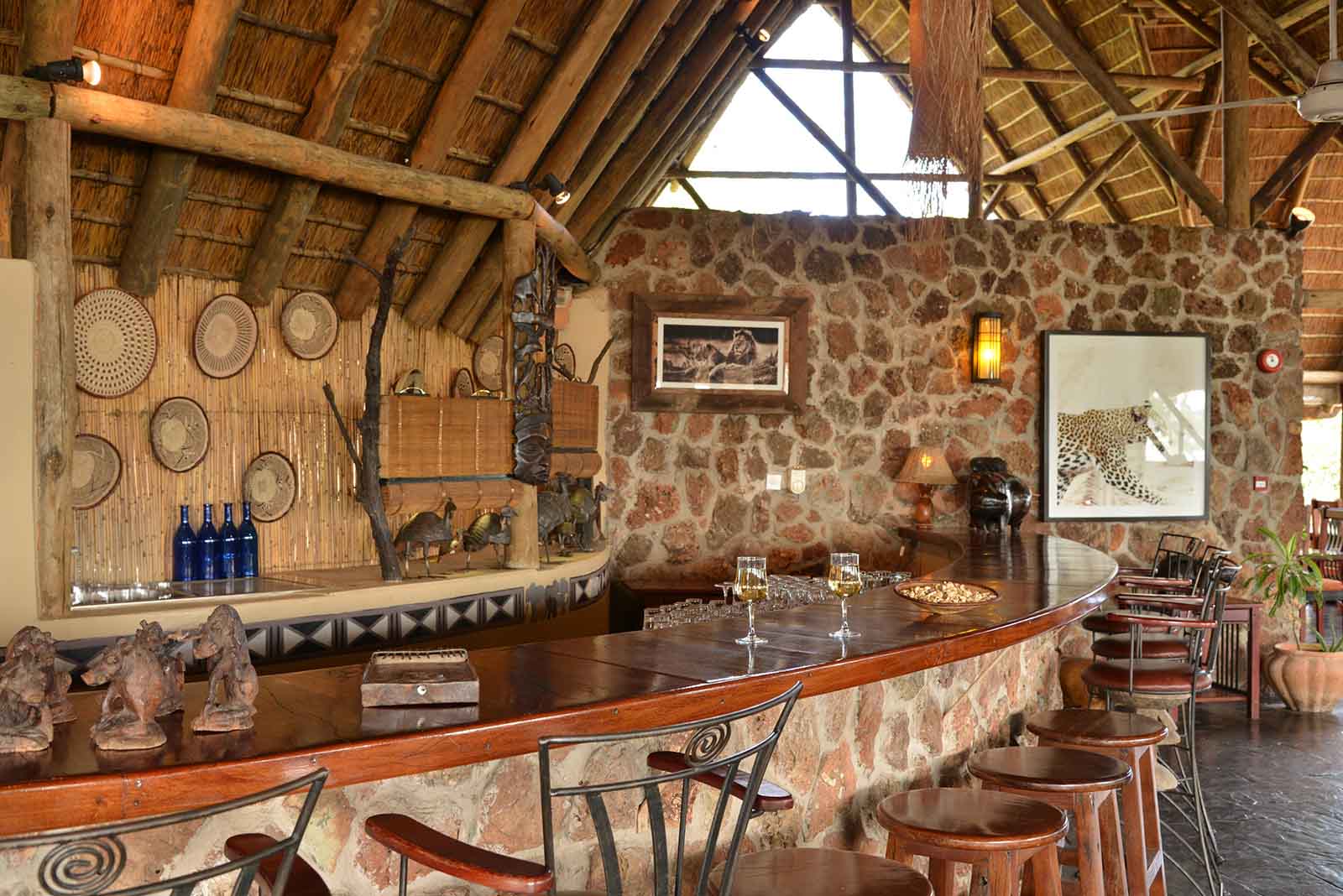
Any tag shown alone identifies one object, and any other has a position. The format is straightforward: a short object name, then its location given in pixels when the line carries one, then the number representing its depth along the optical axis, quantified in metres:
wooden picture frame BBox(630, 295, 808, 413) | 7.46
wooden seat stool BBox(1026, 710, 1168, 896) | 3.31
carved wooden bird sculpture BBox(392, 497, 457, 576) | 5.00
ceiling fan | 4.48
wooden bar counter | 1.63
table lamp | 7.53
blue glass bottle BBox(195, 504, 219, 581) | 5.29
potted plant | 7.06
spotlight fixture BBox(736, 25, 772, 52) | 7.08
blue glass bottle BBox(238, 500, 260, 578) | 5.42
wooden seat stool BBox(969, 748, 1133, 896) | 2.88
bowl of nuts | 3.15
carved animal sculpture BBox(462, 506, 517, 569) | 5.34
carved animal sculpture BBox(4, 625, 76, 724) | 1.82
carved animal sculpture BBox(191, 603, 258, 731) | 1.85
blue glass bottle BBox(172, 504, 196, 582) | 5.26
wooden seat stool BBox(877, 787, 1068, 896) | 2.45
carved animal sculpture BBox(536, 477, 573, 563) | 5.80
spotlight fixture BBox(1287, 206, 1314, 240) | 7.96
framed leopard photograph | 7.96
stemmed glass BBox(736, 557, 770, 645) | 2.61
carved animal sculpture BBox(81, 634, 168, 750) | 1.75
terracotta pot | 7.05
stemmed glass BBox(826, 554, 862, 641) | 2.81
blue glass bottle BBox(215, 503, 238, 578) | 5.36
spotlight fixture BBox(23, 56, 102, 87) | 3.71
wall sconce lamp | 7.79
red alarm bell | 8.16
